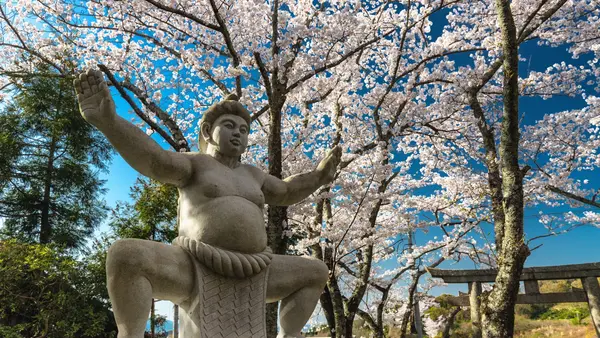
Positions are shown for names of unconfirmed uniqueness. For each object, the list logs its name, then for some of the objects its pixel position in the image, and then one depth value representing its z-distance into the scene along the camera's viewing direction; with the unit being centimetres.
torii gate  887
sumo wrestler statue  221
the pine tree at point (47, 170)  1377
